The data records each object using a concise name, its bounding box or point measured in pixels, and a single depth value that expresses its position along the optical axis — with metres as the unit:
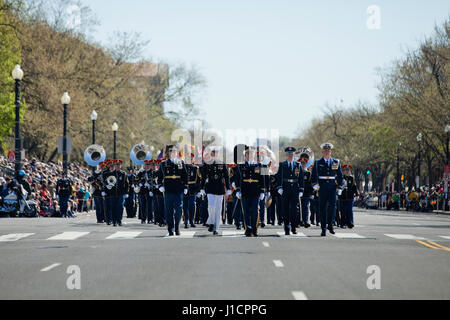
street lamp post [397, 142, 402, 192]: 85.56
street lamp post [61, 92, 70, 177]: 40.65
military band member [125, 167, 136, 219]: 38.12
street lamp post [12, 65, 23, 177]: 36.31
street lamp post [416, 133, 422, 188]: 68.69
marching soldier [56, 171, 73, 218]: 37.09
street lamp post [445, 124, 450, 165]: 65.51
